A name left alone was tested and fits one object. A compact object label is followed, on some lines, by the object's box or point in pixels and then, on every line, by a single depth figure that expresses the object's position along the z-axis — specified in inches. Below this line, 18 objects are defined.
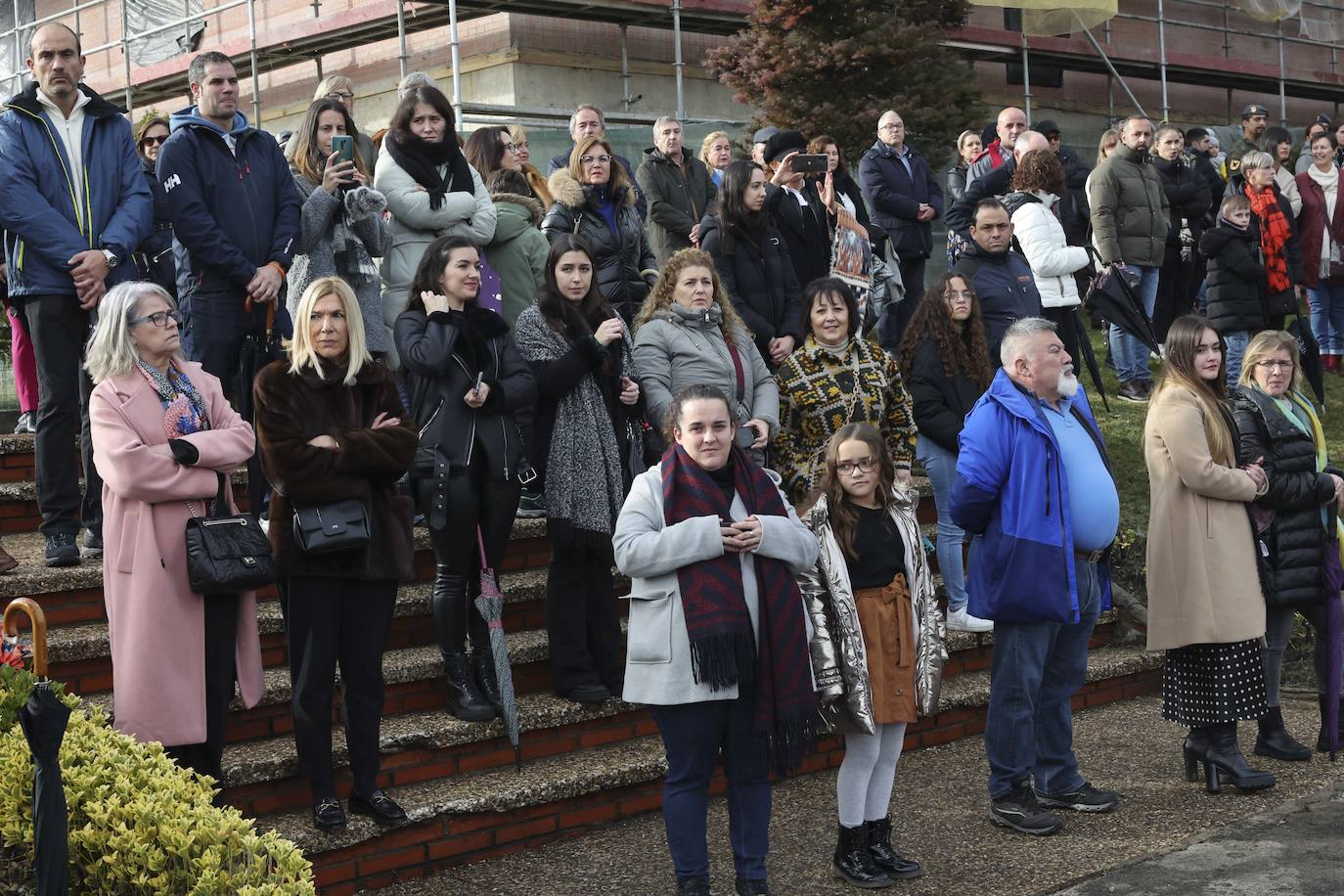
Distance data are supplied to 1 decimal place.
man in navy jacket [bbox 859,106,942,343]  434.9
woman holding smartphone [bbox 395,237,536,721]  250.4
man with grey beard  247.3
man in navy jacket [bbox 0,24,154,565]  259.4
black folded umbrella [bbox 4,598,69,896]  155.5
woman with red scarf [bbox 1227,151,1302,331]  496.1
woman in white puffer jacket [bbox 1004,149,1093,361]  395.9
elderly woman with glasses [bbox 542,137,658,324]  334.3
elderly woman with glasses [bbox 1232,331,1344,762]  278.8
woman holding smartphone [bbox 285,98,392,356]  289.0
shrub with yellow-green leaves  152.9
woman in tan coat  268.2
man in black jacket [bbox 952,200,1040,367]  352.8
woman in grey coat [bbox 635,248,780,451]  286.4
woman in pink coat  208.1
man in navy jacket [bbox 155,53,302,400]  270.2
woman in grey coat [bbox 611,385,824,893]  208.5
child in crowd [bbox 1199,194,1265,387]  482.0
